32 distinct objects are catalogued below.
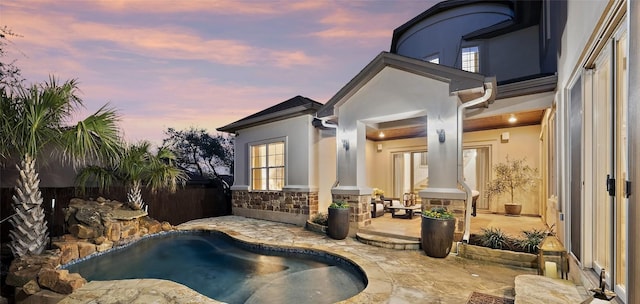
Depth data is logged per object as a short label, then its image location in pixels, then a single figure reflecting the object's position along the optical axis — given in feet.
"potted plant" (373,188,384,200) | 33.91
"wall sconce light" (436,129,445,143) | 19.79
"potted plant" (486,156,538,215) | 28.32
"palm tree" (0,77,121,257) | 16.56
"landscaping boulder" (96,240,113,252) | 21.91
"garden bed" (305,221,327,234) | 25.68
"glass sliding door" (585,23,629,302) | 7.84
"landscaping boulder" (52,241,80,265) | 19.02
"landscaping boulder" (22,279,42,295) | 13.29
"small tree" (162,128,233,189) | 50.49
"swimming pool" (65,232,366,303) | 14.42
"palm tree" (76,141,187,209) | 26.63
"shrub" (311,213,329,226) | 26.99
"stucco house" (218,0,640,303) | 8.24
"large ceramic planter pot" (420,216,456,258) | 17.49
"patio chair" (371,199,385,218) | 29.14
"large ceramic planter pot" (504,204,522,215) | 28.35
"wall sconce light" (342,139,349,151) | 24.74
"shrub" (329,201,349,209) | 23.03
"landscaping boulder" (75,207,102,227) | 22.74
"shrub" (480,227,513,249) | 17.37
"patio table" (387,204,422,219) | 27.37
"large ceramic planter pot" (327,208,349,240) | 22.79
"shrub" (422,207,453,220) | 17.92
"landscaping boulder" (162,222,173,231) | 28.88
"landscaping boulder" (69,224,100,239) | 21.90
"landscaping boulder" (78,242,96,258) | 20.44
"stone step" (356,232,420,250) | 19.58
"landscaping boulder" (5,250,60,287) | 14.56
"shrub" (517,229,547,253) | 16.34
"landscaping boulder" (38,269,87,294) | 13.19
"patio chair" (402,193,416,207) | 31.31
